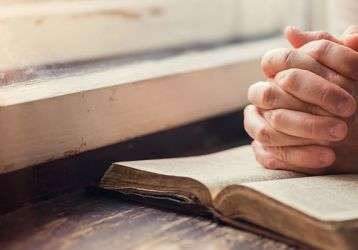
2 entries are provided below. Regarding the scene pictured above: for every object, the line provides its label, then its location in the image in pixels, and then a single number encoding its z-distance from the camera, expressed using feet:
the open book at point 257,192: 1.34
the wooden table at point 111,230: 1.42
